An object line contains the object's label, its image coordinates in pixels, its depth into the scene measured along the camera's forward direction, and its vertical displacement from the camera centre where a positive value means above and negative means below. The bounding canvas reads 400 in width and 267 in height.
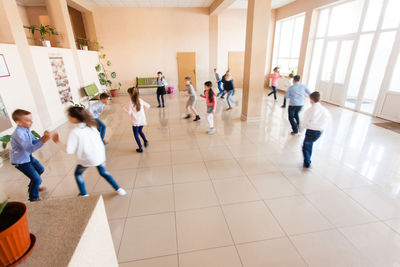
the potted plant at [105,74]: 9.91 -0.69
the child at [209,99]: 5.09 -0.96
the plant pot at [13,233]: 0.79 -0.64
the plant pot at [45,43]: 6.03 +0.50
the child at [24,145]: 2.54 -1.00
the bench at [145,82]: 11.11 -1.17
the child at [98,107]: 4.13 -0.89
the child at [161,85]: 7.89 -0.96
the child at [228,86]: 7.41 -0.99
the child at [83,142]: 2.37 -0.91
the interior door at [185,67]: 11.36 -0.45
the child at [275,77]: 8.70 -0.81
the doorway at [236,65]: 11.95 -0.43
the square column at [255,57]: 5.62 +0.00
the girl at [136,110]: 4.11 -0.96
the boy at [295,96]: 5.09 -0.94
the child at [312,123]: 3.47 -1.08
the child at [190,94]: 6.30 -1.05
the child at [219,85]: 9.80 -1.24
